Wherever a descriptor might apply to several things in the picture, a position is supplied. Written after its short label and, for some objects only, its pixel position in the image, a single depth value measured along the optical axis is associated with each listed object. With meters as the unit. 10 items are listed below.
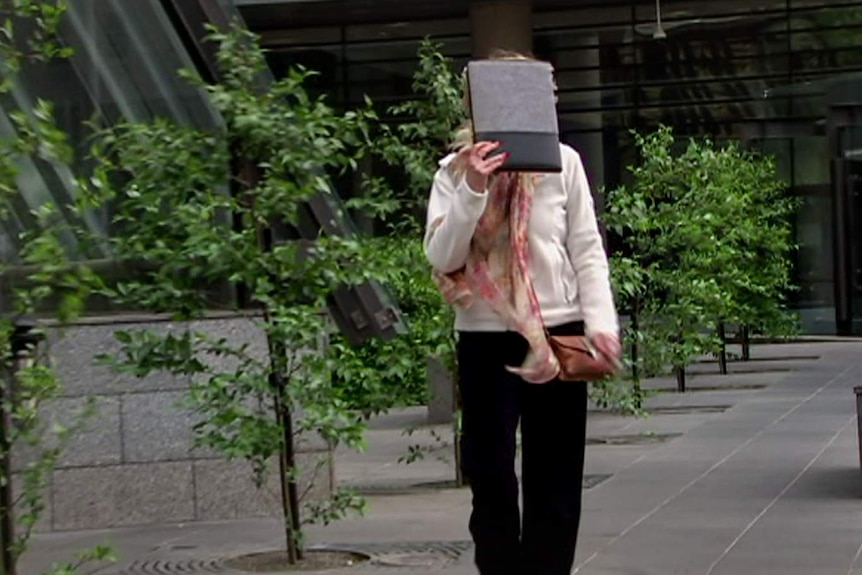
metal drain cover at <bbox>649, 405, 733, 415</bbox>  24.68
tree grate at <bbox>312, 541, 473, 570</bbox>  11.58
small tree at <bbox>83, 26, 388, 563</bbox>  11.03
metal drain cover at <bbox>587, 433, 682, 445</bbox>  20.37
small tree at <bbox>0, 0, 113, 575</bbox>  7.52
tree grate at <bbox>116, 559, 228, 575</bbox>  11.70
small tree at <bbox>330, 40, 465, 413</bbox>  12.94
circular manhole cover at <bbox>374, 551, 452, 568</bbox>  11.52
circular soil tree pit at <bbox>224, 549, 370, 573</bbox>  11.61
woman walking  7.50
